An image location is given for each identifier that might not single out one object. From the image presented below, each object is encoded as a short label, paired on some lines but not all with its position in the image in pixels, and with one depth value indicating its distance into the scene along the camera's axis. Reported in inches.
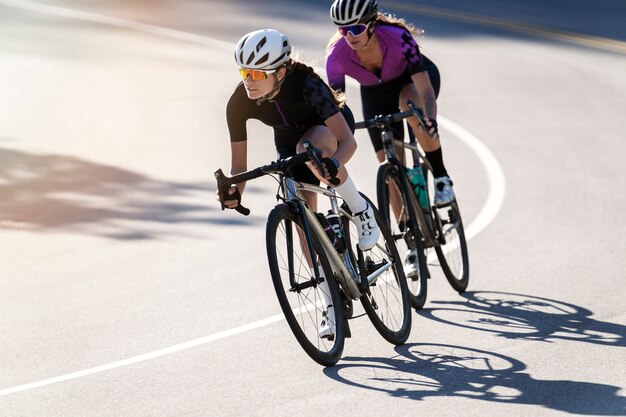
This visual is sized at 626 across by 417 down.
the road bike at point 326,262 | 555.8
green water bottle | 705.0
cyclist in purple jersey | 676.1
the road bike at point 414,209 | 679.1
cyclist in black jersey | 568.7
